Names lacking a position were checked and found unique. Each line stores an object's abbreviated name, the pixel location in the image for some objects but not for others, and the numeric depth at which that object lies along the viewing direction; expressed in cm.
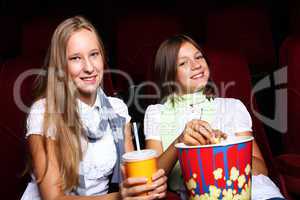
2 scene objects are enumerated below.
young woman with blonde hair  93
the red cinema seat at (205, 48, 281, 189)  124
